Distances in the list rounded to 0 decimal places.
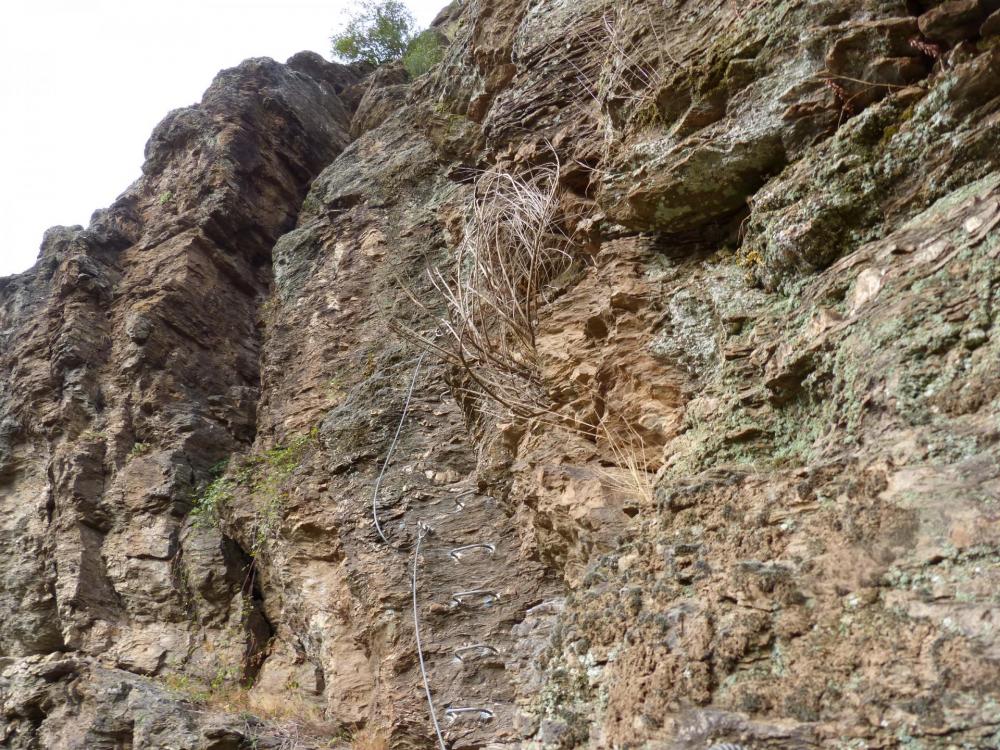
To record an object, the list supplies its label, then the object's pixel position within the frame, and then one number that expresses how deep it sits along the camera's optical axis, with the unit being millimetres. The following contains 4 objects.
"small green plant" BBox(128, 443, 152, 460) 6869
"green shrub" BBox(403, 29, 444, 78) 10766
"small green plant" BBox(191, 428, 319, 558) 5629
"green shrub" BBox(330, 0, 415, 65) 14867
